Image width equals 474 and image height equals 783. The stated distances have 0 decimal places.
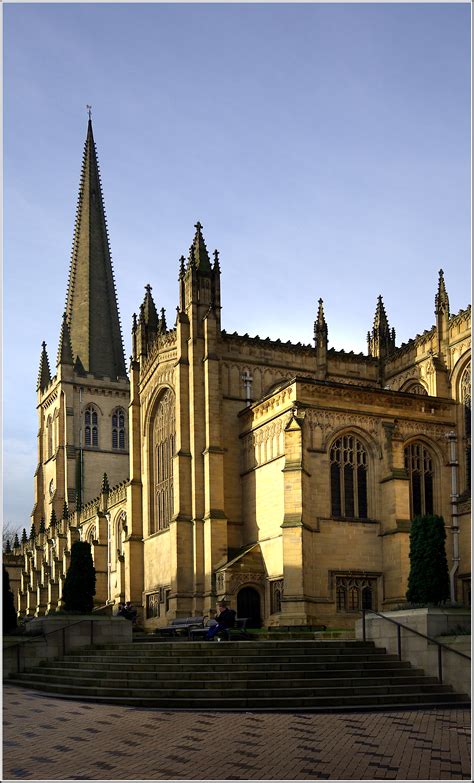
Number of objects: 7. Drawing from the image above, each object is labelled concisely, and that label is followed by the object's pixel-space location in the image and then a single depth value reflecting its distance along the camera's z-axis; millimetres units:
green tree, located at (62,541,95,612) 30547
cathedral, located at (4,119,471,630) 37406
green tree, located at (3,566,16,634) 28594
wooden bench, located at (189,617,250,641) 25641
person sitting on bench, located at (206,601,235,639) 25531
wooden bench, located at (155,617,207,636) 32706
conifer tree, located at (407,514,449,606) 23859
